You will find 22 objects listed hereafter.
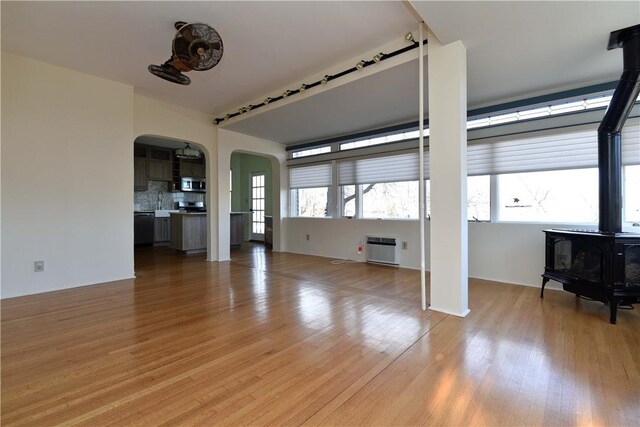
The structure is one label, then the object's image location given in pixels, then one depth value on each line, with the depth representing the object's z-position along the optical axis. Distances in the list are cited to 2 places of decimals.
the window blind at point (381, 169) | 4.92
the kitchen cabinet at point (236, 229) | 7.21
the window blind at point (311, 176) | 6.19
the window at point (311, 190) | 6.26
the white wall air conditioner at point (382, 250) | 5.04
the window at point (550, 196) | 3.52
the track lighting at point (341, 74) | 2.93
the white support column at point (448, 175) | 2.70
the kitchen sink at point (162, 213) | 8.03
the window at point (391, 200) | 5.09
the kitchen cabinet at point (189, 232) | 6.38
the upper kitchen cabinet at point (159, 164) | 7.90
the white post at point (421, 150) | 2.71
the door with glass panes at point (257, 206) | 8.90
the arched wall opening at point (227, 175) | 5.62
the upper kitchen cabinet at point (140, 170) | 7.59
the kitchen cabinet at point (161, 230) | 7.89
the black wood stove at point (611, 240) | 2.53
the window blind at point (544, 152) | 3.24
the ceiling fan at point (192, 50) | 2.53
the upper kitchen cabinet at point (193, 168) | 8.57
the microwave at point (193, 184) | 8.51
